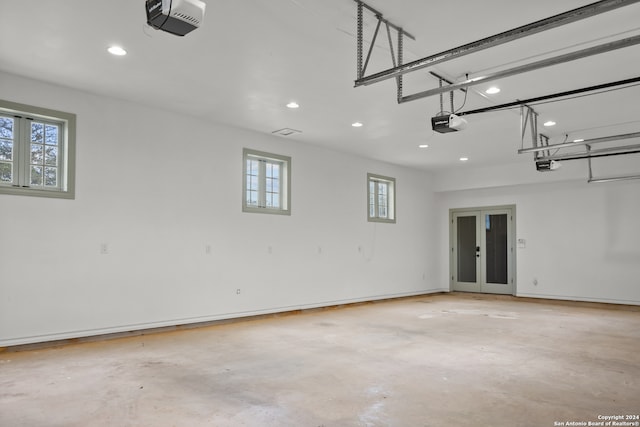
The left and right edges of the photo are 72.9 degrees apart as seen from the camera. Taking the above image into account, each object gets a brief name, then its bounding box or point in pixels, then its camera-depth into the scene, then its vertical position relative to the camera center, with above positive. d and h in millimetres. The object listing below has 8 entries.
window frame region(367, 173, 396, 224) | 9664 +646
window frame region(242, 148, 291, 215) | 7301 +787
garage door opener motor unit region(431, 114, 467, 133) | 4773 +1148
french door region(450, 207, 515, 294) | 10594 -620
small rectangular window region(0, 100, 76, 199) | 5105 +911
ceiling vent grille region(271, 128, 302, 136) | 7379 +1625
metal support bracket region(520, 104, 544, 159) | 6095 +1594
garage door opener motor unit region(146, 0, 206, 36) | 2574 +1278
